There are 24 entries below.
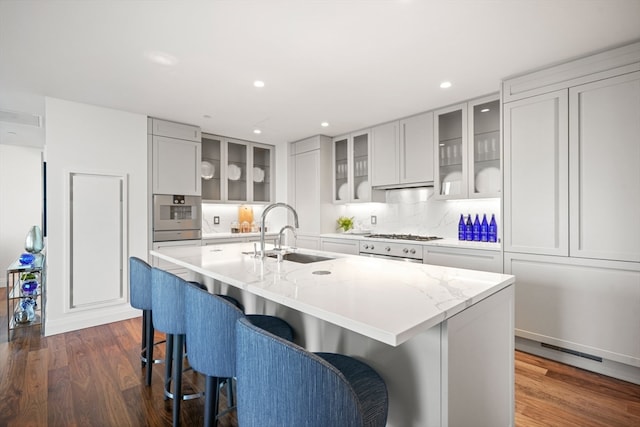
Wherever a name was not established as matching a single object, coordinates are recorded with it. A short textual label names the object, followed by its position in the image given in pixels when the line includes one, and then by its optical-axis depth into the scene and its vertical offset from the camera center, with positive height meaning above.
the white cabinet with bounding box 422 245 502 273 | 2.80 -0.43
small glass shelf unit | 3.23 -0.89
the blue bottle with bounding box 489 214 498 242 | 3.21 -0.19
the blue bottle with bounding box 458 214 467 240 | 3.44 -0.18
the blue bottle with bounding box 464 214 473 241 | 3.40 -0.20
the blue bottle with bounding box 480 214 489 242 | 3.27 -0.18
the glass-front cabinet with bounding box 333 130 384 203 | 4.27 +0.63
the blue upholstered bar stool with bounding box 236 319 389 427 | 0.77 -0.47
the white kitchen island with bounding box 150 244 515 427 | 1.06 -0.44
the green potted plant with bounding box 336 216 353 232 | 4.77 -0.16
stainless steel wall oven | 3.77 -0.06
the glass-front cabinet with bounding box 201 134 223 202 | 4.50 +0.67
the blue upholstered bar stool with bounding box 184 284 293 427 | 1.28 -0.54
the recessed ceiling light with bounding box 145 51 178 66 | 2.25 +1.16
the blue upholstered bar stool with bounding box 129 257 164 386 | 2.08 -0.56
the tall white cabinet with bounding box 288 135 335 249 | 4.64 +0.38
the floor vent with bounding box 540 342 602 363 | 2.32 -1.09
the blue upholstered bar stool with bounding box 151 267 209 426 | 1.64 -0.54
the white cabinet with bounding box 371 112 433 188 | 3.57 +0.75
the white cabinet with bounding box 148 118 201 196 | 3.76 +0.69
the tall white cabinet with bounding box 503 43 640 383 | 2.16 +0.04
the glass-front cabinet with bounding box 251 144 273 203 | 5.14 +0.68
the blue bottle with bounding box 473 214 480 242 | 3.33 -0.18
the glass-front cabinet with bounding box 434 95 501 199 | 3.06 +0.67
